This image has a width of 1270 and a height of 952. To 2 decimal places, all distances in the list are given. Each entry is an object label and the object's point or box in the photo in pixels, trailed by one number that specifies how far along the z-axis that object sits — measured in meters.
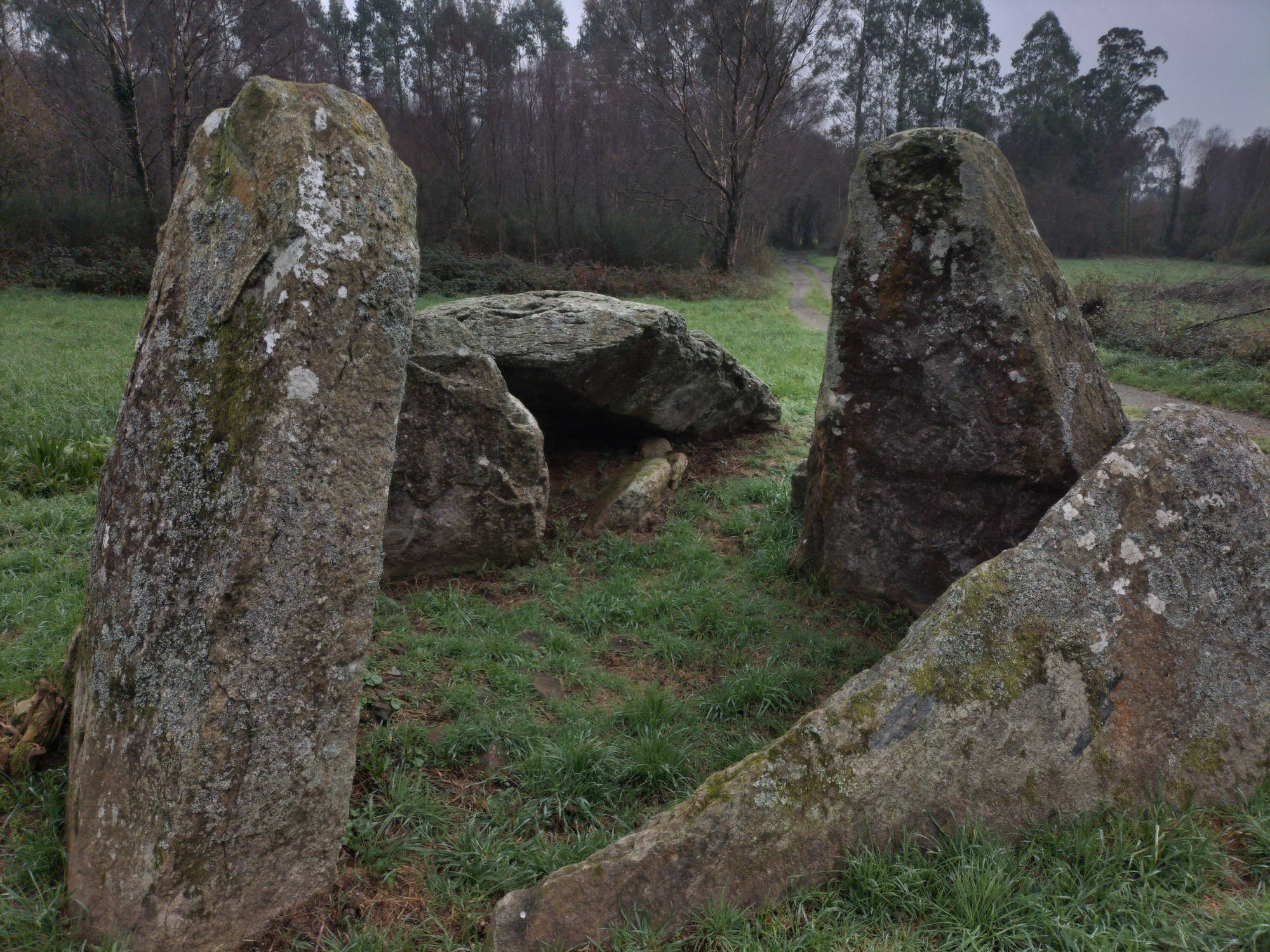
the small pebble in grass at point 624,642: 4.75
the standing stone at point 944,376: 4.32
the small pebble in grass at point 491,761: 3.49
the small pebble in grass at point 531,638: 4.70
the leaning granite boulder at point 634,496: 6.17
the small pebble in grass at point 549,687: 4.15
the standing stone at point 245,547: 2.35
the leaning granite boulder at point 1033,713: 2.49
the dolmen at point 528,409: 5.36
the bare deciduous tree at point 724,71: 26.34
